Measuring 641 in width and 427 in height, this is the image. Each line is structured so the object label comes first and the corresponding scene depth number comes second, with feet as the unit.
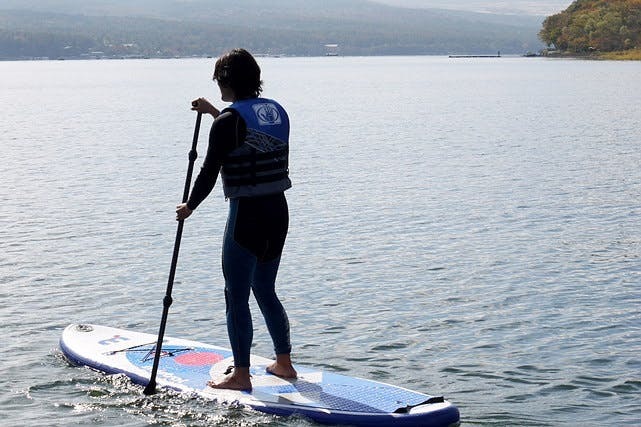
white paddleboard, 31.32
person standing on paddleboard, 30.94
